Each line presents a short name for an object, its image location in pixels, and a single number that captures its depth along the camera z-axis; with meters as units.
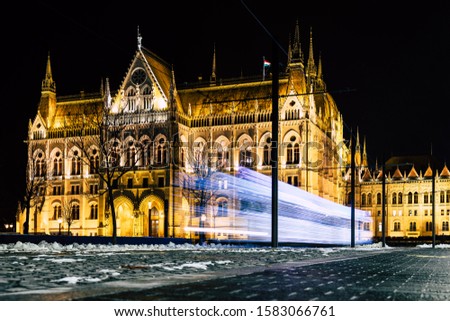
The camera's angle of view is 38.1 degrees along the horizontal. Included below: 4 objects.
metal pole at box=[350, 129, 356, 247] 38.50
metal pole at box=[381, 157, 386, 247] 45.64
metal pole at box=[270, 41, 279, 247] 20.66
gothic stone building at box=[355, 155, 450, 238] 103.31
